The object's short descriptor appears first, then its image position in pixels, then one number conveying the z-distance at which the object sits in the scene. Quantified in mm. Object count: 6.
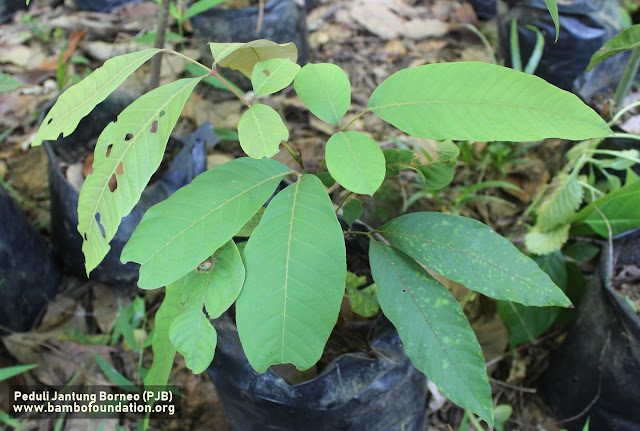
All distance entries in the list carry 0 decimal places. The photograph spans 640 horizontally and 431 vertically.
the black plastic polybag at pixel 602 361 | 587
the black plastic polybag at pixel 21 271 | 683
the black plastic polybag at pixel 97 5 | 1179
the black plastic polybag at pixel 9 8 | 1204
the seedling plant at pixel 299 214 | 431
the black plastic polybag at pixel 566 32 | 939
